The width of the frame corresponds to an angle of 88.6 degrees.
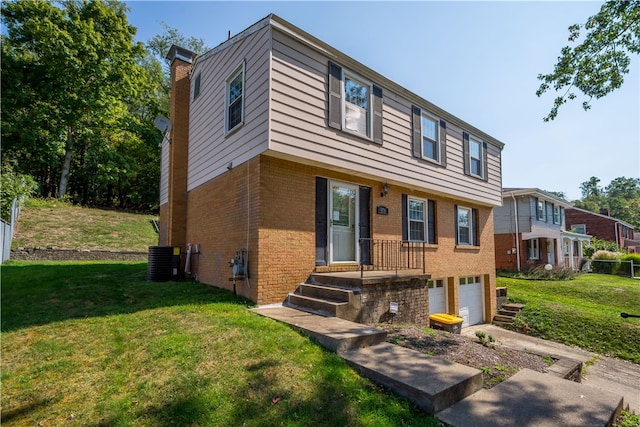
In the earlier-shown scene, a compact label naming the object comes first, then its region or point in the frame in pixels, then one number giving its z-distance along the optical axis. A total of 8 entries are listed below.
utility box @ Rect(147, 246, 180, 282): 8.93
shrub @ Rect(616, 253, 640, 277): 22.70
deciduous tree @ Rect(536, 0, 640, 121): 6.55
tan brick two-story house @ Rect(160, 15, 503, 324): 6.64
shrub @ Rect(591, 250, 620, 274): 23.70
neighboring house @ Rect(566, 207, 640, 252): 35.12
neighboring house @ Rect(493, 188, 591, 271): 22.19
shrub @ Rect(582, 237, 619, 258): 29.19
